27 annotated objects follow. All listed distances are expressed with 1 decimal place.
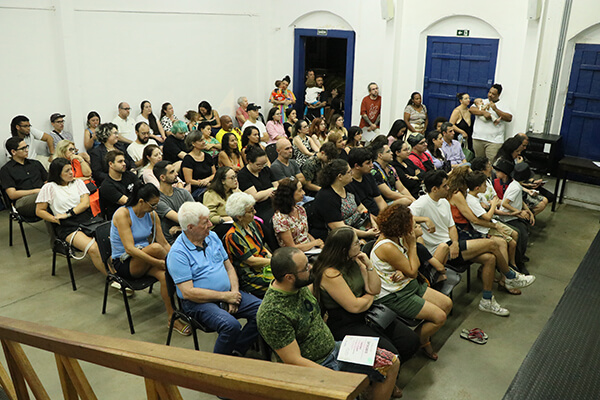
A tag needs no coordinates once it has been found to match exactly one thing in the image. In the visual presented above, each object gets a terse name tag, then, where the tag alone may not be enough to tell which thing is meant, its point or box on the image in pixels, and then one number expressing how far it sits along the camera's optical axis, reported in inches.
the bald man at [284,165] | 224.9
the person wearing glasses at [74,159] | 233.6
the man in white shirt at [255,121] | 332.8
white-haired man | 134.9
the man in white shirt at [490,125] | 329.8
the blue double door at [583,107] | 311.9
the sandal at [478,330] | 167.5
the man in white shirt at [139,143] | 267.6
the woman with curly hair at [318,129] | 312.0
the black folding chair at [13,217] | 216.7
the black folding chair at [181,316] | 137.6
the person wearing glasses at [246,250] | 148.6
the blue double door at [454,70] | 345.7
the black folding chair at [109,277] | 161.5
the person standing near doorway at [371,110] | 383.9
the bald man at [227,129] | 323.3
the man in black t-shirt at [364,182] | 197.8
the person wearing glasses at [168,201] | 183.0
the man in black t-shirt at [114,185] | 197.0
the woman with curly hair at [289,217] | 163.9
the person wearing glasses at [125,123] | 324.8
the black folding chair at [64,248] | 190.1
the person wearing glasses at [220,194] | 185.6
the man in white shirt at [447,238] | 180.1
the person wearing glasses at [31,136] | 267.1
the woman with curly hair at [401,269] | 144.5
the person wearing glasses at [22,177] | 216.8
